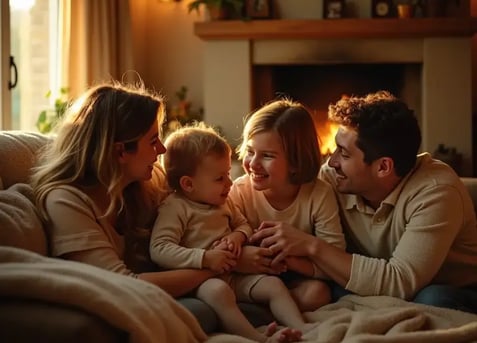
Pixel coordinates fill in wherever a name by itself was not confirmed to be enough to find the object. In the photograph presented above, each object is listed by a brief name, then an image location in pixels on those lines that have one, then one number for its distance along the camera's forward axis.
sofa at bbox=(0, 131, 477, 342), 1.21
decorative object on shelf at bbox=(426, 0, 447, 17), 4.72
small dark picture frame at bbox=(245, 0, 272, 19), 4.87
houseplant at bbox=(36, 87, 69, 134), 4.05
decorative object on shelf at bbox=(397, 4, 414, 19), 4.71
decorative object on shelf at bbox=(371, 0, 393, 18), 4.79
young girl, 2.09
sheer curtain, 4.27
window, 4.02
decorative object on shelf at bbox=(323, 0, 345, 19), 4.79
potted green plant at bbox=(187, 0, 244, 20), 4.77
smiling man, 1.98
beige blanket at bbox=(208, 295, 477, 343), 1.61
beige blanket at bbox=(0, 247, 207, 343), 1.27
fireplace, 4.72
